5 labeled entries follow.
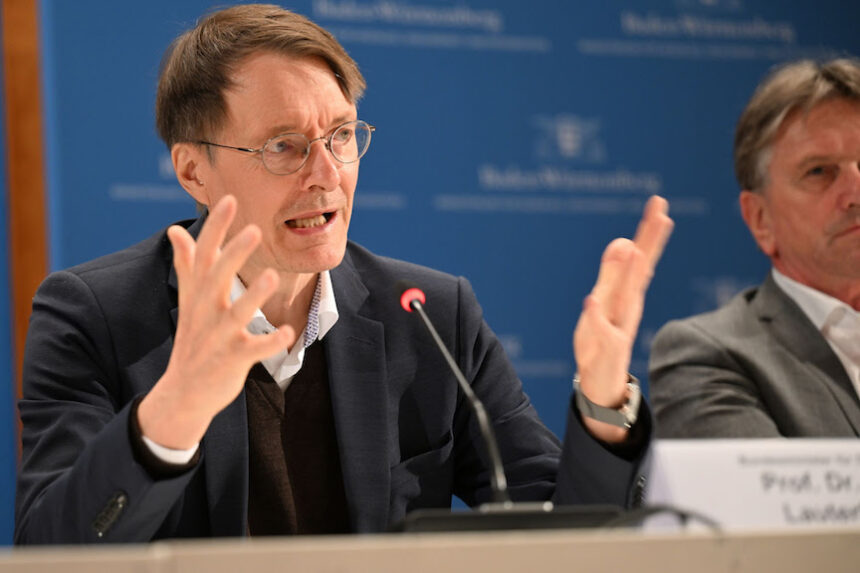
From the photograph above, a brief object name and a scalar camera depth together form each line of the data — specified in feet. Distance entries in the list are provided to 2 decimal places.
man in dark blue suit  12.76
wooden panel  15.23
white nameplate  11.97
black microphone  12.17
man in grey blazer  13.56
